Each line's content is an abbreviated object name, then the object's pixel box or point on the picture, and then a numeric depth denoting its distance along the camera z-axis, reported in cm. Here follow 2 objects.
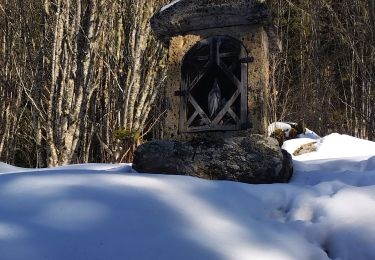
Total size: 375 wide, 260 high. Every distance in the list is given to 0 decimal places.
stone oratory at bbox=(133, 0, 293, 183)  316
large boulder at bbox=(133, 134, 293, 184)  302
